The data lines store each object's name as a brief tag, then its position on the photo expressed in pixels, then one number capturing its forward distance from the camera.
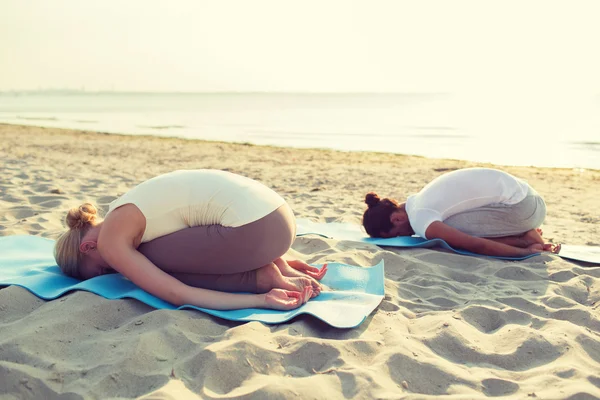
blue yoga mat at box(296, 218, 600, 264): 4.13
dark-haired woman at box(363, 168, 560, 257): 4.20
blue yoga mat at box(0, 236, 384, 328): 2.82
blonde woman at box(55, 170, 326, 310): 2.82
